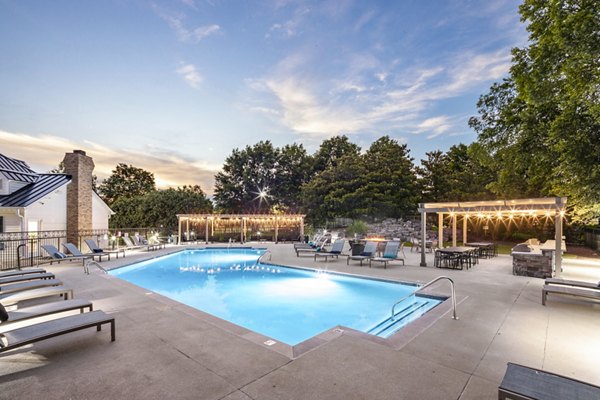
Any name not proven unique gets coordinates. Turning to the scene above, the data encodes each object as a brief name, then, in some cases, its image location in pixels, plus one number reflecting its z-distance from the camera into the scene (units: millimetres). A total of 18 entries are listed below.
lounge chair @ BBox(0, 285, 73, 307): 4824
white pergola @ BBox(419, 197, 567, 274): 8673
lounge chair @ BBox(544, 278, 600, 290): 5574
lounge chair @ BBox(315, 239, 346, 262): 12383
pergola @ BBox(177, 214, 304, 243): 20953
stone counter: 8406
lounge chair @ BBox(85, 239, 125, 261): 11267
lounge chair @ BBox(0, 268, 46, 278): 6071
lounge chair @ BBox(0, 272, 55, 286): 5748
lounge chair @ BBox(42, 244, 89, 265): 9525
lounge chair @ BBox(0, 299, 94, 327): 3602
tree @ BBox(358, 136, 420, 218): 25172
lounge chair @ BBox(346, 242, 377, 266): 10977
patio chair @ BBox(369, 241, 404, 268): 10864
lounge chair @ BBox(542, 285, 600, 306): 5312
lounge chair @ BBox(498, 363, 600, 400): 2018
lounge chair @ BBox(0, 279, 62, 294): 5197
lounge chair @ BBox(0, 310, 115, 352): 2951
